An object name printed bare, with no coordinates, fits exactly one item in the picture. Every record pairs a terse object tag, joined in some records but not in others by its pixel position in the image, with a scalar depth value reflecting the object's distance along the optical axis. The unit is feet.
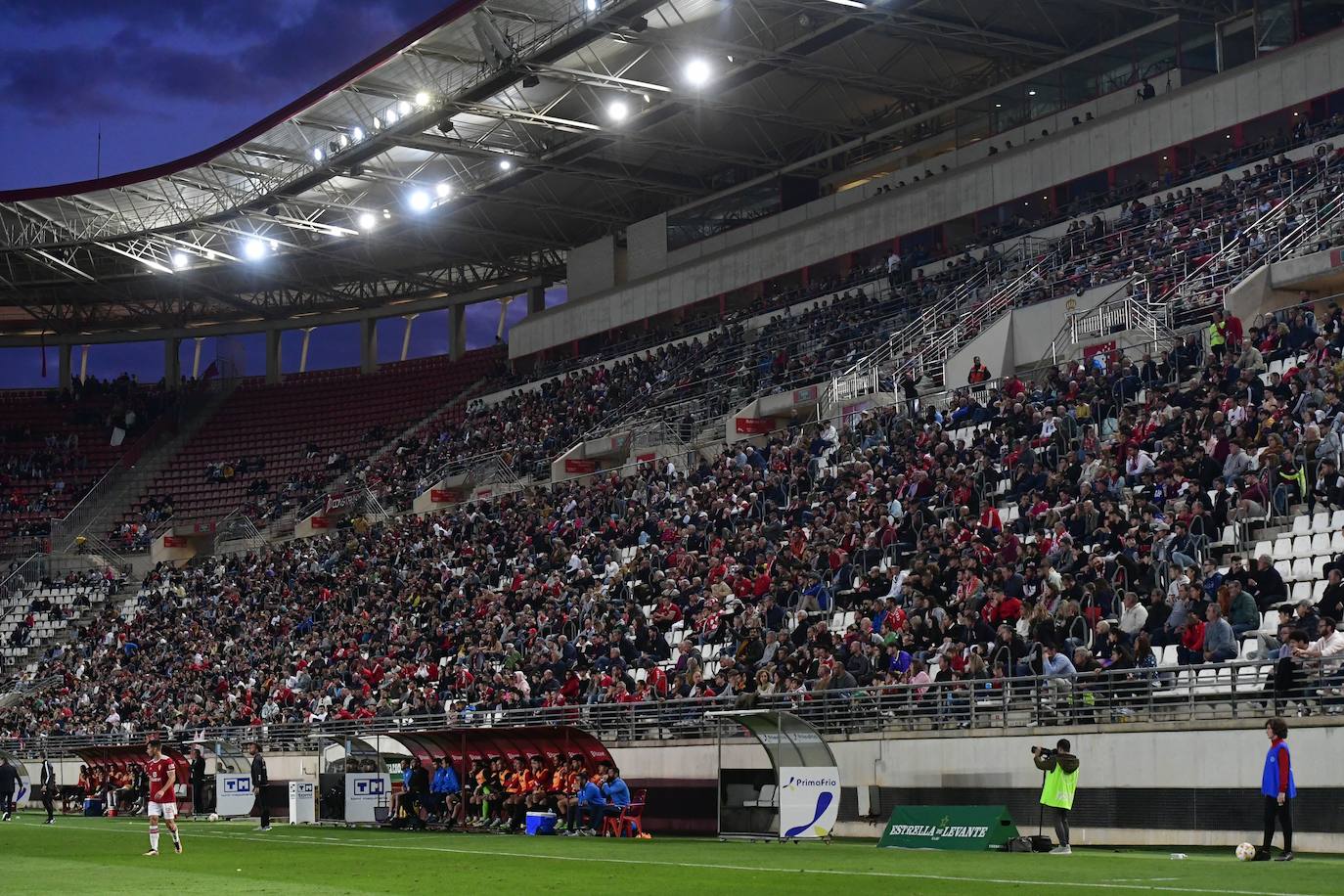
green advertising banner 66.64
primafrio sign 74.08
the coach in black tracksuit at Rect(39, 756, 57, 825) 120.37
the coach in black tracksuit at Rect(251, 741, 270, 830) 101.24
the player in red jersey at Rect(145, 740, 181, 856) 76.07
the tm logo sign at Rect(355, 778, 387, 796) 102.78
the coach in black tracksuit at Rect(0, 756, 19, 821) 121.39
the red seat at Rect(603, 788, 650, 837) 86.79
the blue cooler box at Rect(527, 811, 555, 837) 90.89
